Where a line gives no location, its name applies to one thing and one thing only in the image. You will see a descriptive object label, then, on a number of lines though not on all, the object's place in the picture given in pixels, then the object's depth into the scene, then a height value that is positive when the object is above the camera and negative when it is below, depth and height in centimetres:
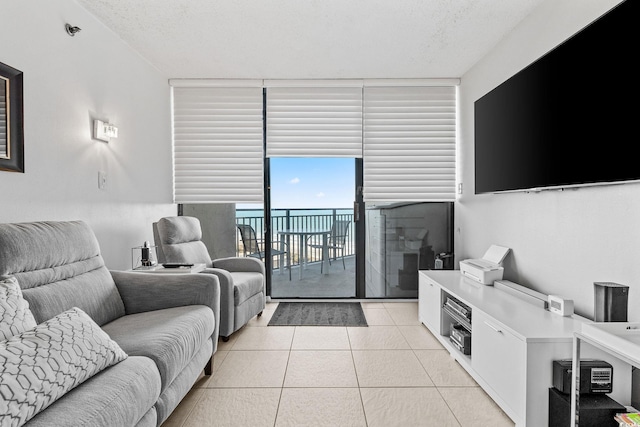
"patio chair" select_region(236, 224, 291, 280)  436 -41
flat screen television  169 +54
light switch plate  283 +21
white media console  176 -73
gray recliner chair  298 -58
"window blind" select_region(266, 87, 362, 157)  419 +97
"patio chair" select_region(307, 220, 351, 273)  445 -39
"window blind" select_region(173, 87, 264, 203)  420 +71
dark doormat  361 -110
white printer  293 -48
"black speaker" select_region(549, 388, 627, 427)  159 -88
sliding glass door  436 -21
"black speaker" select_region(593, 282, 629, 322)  179 -45
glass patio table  454 -46
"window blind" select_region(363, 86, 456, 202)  419 +72
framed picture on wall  197 +47
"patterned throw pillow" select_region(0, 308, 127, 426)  111 -53
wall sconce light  275 +58
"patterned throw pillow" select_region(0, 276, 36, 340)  138 -41
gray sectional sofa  133 -63
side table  284 -49
